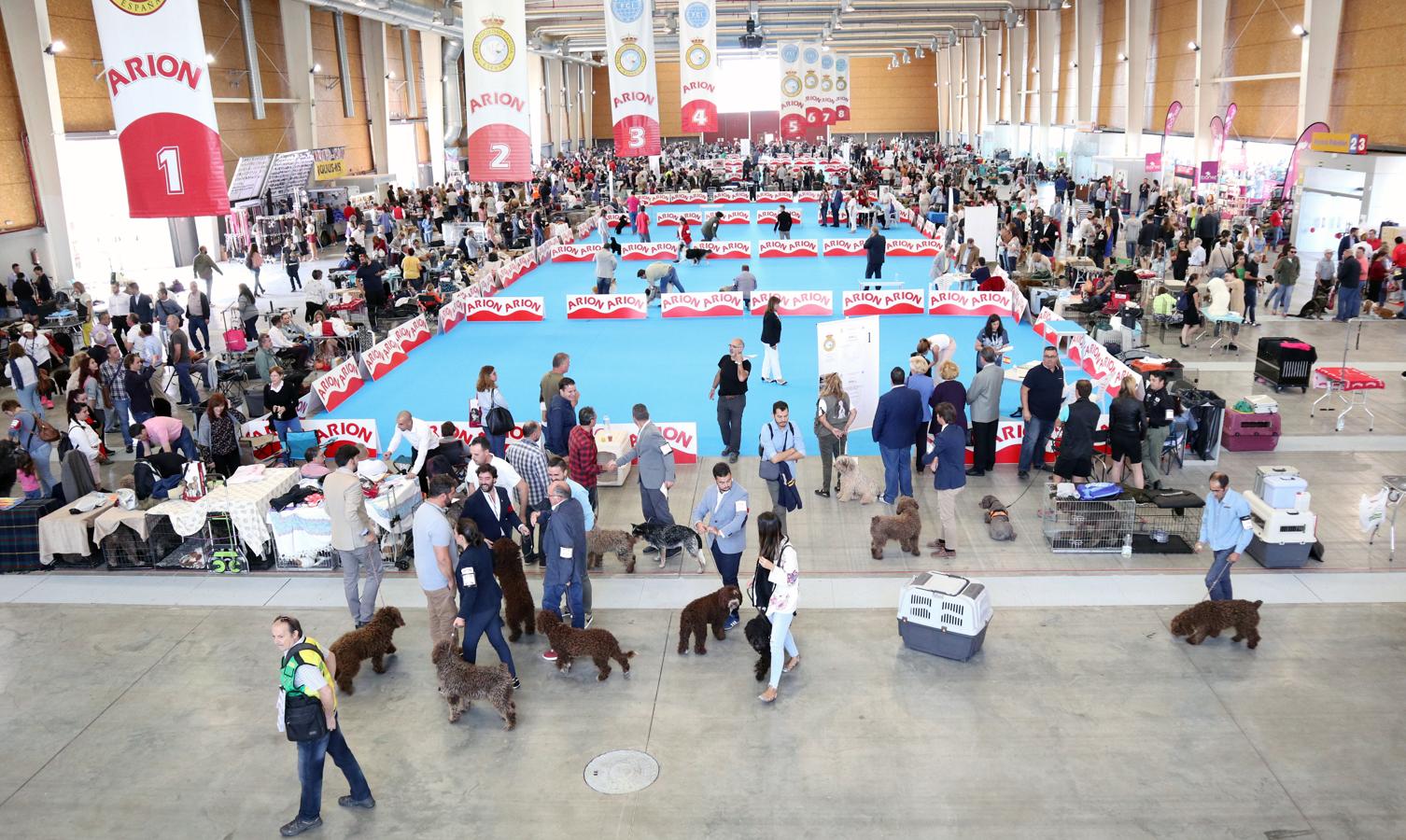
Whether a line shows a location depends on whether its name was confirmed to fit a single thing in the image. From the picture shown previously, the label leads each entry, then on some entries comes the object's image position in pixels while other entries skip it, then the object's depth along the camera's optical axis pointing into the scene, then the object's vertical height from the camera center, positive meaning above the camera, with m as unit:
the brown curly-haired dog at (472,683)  6.68 -3.08
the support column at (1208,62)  31.73 +3.78
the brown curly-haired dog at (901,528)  9.05 -2.94
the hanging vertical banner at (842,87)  39.32 +4.34
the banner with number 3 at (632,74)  20.88 +2.65
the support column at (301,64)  33.28 +4.98
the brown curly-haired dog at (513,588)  7.59 -2.88
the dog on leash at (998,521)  9.48 -3.07
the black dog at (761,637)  7.10 -3.03
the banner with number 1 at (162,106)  10.34 +1.18
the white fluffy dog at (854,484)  10.47 -2.94
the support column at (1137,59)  37.97 +4.69
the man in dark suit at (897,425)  9.77 -2.21
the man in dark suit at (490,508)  7.73 -2.29
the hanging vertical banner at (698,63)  24.66 +3.30
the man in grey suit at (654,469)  9.14 -2.36
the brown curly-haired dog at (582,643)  7.20 -3.06
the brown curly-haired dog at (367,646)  7.12 -3.05
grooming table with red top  12.30 -2.52
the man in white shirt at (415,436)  9.85 -2.21
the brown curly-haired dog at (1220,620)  7.38 -3.16
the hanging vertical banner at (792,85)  35.75 +4.02
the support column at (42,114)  21.98 +2.48
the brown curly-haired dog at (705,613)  7.55 -3.03
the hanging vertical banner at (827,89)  37.41 +4.00
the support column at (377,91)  40.28 +4.84
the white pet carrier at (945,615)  7.26 -3.02
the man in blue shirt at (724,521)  7.51 -2.36
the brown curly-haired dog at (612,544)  8.91 -2.94
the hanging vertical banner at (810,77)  36.69 +4.33
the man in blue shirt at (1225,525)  7.54 -2.53
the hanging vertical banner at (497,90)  16.88 +1.96
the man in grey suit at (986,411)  10.78 -2.34
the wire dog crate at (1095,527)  9.23 -3.07
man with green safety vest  5.50 -2.68
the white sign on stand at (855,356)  11.62 -1.83
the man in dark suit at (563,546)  7.27 -2.44
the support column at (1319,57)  25.45 +3.05
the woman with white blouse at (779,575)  6.68 -2.45
